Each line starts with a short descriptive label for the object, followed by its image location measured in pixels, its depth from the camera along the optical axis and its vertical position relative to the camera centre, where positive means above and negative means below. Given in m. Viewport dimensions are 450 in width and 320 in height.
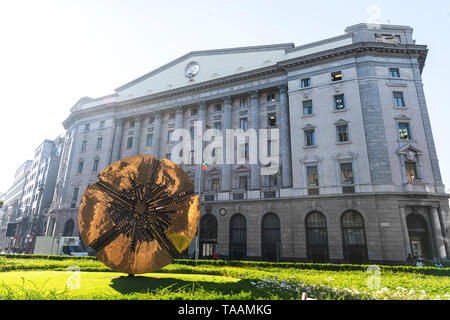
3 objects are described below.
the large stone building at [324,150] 25.89 +9.96
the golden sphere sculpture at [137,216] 11.12 +0.96
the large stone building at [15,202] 84.75 +12.82
